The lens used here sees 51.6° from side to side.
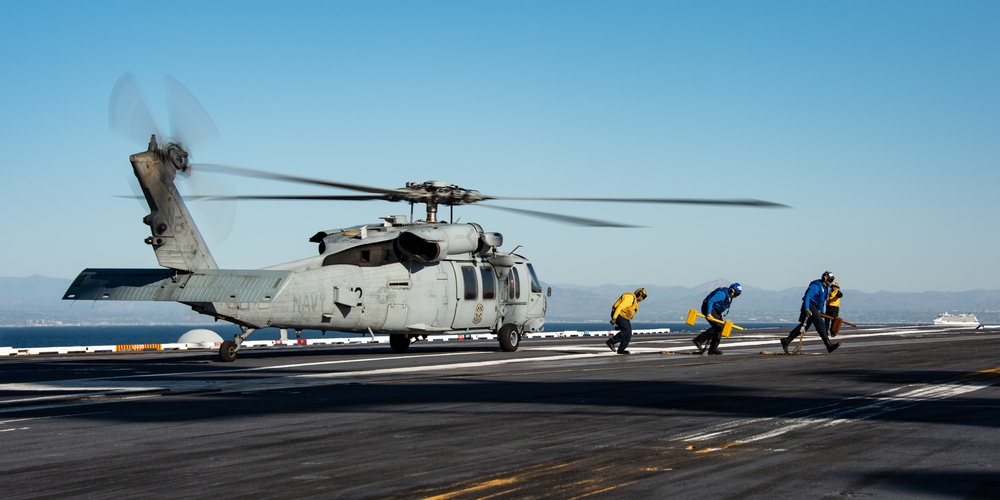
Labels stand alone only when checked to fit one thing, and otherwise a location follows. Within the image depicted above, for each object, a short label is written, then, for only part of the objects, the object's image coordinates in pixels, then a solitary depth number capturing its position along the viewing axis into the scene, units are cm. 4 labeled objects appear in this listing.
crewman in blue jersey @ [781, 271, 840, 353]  2803
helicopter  2473
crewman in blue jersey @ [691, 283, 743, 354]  2812
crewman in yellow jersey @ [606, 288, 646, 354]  2883
